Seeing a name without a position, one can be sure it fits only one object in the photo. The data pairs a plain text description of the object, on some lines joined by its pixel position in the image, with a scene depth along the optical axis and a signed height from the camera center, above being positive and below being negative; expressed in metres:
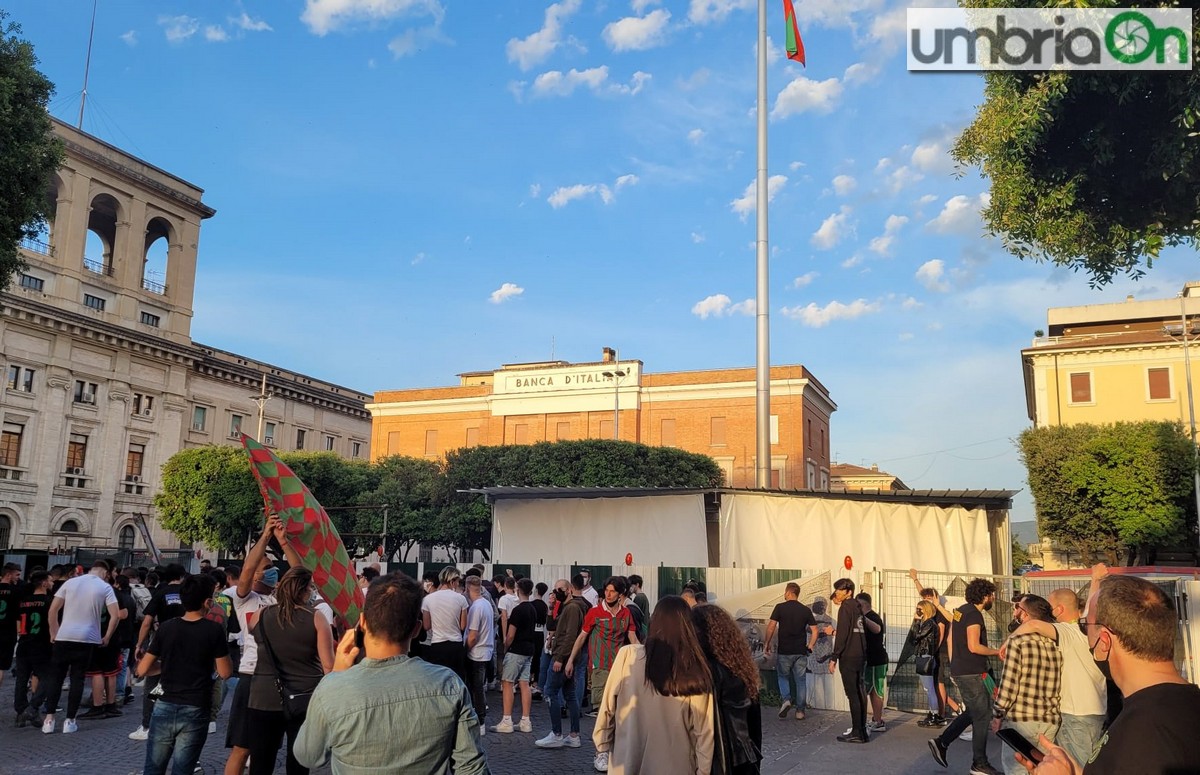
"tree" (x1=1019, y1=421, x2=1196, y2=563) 36.31 +2.08
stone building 45.06 +8.47
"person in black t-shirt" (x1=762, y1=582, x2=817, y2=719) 11.74 -1.41
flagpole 19.58 +3.92
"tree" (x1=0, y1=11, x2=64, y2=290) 15.04 +6.19
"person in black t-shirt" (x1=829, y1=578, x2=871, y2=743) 10.37 -1.42
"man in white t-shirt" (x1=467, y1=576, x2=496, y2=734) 10.16 -1.31
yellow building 43.50 +8.16
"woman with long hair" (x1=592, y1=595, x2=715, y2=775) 4.16 -0.80
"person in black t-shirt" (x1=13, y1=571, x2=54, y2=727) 10.44 -1.53
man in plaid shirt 5.78 -0.94
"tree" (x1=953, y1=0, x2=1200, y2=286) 6.84 +2.98
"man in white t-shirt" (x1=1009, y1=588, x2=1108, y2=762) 5.74 -0.98
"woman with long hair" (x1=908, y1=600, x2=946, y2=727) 10.95 -1.28
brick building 53.22 +7.07
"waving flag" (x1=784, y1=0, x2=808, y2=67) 21.41 +11.49
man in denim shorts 10.87 -1.52
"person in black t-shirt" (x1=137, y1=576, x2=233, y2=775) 5.89 -1.03
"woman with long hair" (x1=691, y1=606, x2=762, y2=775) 4.26 -0.74
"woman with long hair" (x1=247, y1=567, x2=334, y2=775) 5.62 -0.79
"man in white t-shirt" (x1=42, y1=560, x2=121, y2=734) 10.12 -1.25
